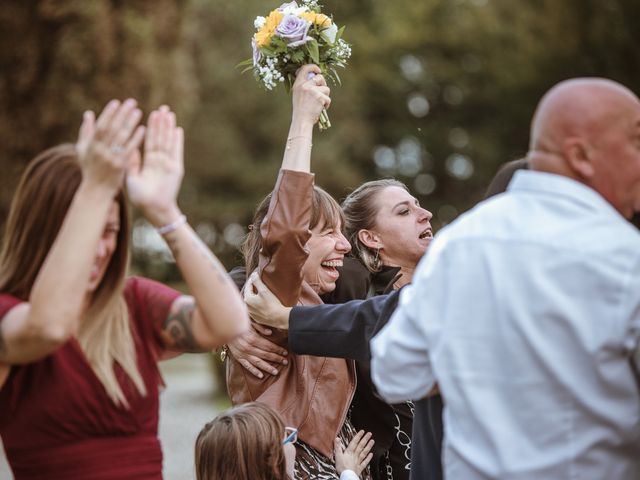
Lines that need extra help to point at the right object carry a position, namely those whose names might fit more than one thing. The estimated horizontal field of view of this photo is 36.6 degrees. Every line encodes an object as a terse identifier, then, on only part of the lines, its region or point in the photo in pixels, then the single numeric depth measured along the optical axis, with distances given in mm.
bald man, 2777
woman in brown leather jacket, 4367
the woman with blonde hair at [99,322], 2947
